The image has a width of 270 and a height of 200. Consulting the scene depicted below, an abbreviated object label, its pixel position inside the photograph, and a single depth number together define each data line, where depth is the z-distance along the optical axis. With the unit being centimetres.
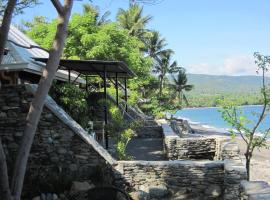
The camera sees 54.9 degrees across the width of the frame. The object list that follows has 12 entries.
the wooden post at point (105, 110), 696
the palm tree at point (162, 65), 3055
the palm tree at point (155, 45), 2911
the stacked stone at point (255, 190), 336
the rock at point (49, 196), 531
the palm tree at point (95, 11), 1752
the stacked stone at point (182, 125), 1976
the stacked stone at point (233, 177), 524
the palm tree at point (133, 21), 2370
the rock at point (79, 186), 541
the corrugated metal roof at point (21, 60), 614
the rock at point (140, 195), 540
